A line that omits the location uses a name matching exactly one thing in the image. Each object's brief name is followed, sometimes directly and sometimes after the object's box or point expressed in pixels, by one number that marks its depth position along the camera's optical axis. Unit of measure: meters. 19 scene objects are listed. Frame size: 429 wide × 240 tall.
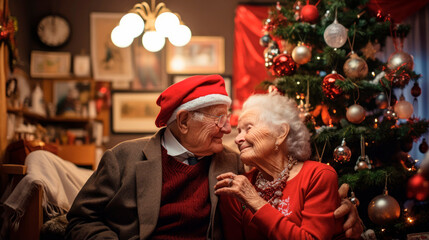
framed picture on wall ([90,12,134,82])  5.95
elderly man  2.10
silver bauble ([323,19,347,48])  2.50
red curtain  5.74
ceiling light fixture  4.03
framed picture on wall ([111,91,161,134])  5.99
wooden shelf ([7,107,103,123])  4.49
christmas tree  2.49
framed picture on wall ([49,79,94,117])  5.83
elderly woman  1.81
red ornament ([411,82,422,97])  2.72
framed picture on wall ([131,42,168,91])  6.03
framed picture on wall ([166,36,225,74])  6.06
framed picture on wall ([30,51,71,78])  5.82
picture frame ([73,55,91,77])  5.91
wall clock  5.88
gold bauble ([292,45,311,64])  2.60
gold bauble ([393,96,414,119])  2.57
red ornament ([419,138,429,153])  2.86
